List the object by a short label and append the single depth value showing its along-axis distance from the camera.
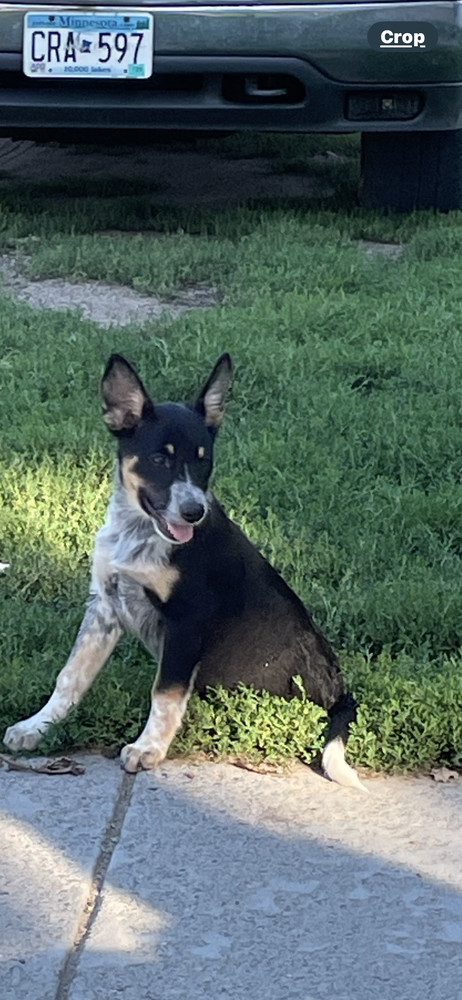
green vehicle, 6.38
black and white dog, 3.27
